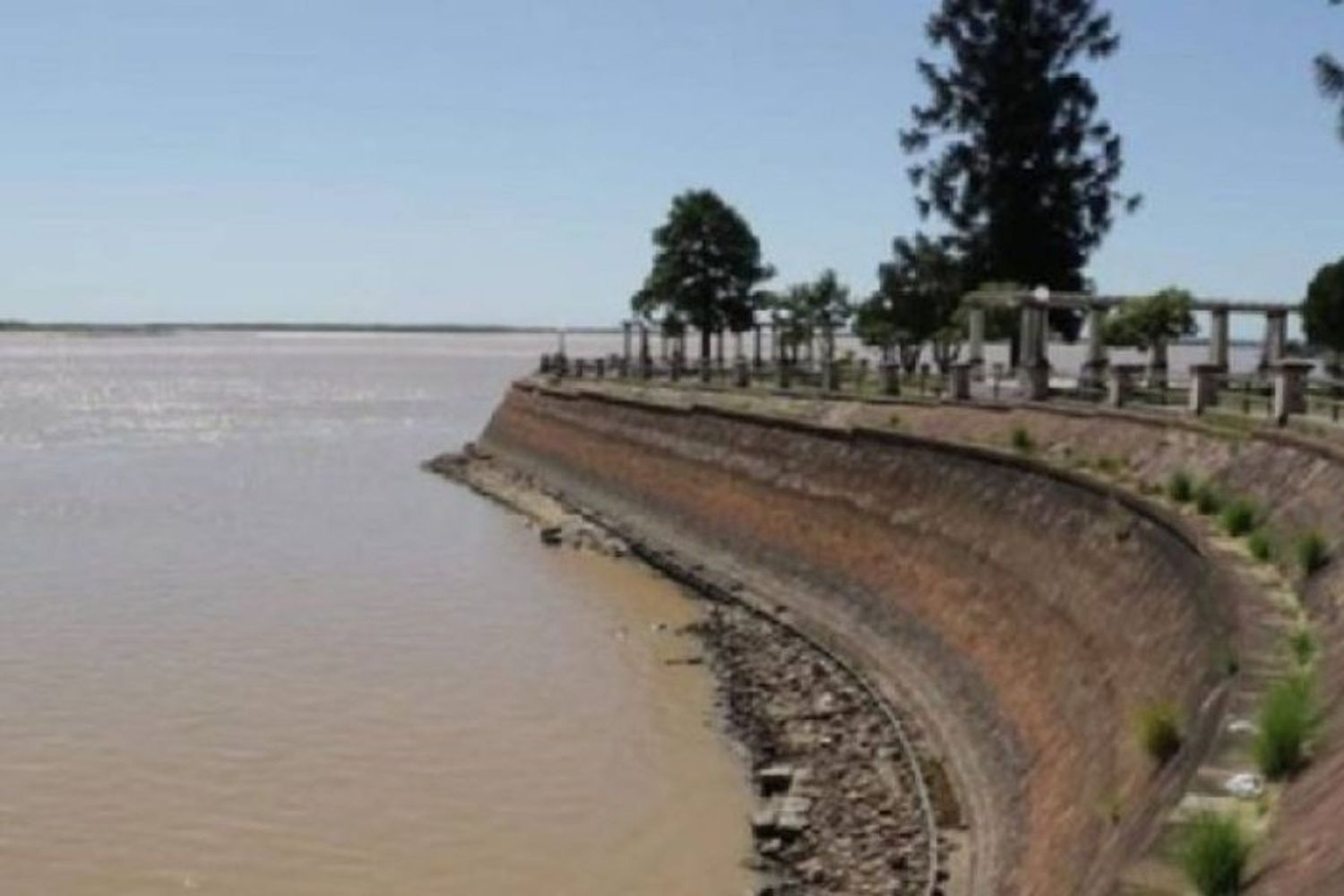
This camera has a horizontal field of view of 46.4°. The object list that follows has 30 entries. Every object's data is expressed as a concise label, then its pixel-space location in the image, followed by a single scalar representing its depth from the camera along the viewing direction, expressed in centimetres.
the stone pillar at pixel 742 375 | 4833
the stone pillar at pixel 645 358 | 6088
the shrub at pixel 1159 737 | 1169
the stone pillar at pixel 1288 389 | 2080
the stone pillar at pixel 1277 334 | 3214
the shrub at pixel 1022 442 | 2503
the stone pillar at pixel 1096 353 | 3052
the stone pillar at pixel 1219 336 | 3142
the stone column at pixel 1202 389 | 2386
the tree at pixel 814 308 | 6569
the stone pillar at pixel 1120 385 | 2630
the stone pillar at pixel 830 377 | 4047
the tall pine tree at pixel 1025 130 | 4481
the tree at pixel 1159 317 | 3825
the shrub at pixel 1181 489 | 1900
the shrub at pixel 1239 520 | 1670
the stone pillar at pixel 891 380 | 3653
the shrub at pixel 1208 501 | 1817
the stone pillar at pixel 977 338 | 3772
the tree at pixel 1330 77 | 2342
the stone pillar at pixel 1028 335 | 3297
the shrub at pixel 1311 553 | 1402
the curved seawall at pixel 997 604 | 1337
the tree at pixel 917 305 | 4797
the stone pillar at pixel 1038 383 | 3023
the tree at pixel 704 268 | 7219
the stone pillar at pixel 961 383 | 3216
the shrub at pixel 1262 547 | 1532
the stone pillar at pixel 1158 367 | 2874
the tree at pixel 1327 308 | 3325
